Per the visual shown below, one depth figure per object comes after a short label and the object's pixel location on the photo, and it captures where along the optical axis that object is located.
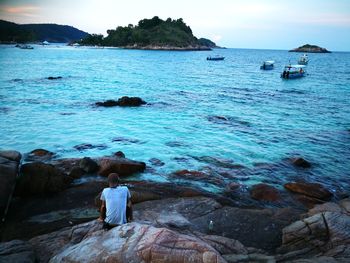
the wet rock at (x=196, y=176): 15.90
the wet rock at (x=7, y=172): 11.51
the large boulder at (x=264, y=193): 14.11
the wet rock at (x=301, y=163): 18.70
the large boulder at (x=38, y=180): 13.00
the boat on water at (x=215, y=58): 134.38
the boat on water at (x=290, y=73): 68.25
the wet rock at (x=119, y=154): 18.66
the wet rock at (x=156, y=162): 18.35
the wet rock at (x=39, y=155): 18.27
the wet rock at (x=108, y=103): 35.00
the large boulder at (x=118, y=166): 15.70
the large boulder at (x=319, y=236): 8.80
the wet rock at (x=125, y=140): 22.62
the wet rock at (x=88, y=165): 15.87
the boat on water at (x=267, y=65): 91.57
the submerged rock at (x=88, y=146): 20.62
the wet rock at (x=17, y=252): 7.65
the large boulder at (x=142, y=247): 6.04
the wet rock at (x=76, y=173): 15.27
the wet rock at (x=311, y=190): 14.47
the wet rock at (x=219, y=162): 18.33
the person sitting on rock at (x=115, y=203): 7.74
